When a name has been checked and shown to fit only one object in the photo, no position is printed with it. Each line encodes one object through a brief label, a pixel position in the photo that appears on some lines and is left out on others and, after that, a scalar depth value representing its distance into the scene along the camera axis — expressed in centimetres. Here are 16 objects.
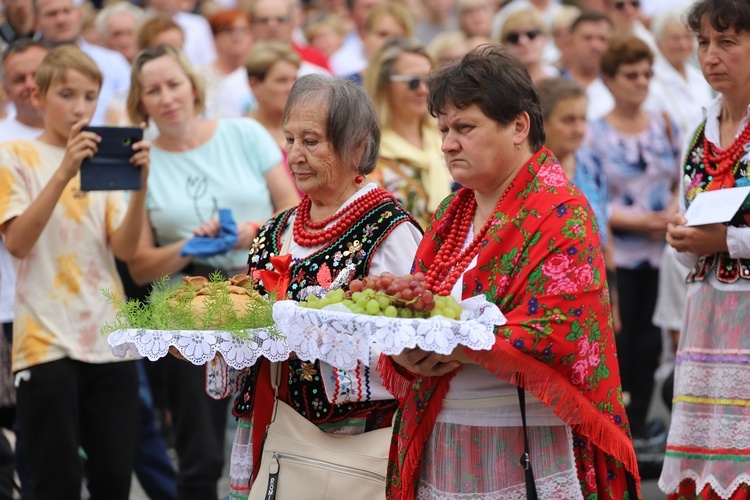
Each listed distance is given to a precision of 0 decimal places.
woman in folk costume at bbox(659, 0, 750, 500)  866
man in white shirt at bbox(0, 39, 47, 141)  1262
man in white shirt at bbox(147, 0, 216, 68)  2173
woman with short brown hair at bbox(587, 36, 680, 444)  1521
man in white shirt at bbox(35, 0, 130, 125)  1678
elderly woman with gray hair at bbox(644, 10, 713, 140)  1784
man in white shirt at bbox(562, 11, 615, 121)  1800
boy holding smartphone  1059
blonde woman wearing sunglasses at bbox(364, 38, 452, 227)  1296
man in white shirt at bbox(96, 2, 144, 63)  1923
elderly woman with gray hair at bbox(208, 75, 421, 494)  802
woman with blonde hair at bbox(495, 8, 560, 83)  1789
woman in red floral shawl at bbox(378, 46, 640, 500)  688
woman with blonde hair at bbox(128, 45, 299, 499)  1146
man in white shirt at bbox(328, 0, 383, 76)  2219
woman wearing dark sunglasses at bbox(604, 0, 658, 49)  2055
